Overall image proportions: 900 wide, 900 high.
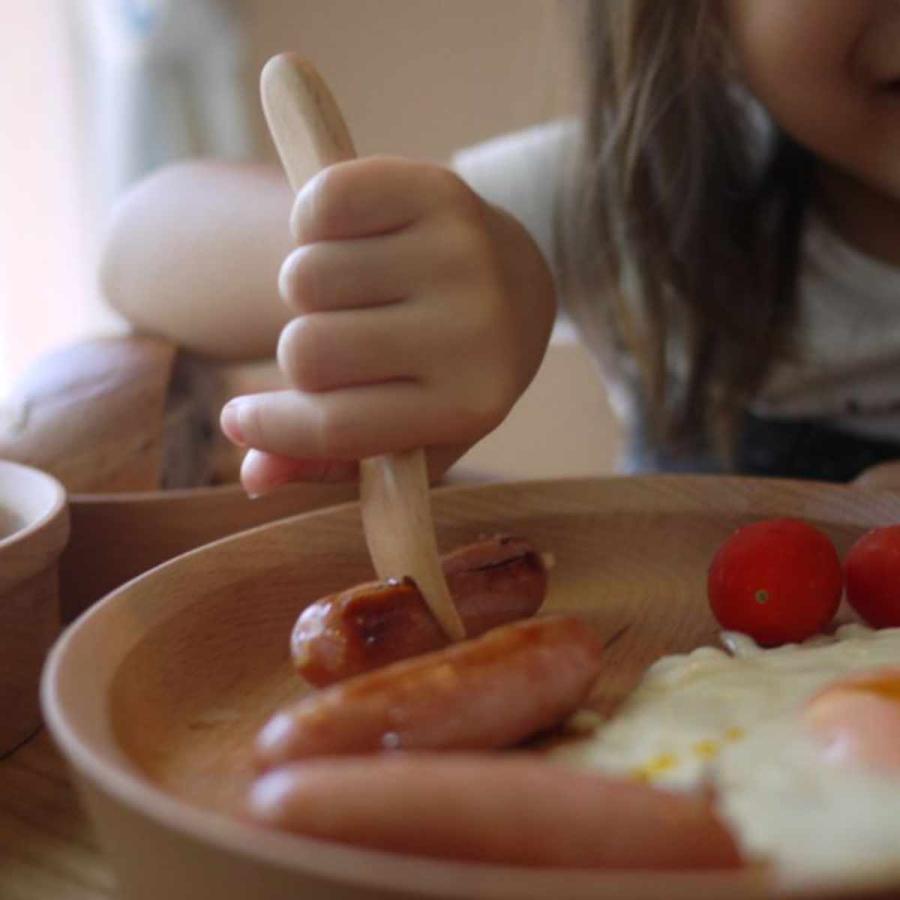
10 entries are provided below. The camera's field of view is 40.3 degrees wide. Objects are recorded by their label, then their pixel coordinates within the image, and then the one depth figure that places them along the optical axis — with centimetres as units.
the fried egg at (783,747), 40
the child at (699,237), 94
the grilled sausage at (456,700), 46
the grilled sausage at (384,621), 57
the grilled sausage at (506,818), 38
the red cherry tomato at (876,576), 65
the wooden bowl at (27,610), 61
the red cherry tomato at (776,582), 64
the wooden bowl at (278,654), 33
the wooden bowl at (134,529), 77
